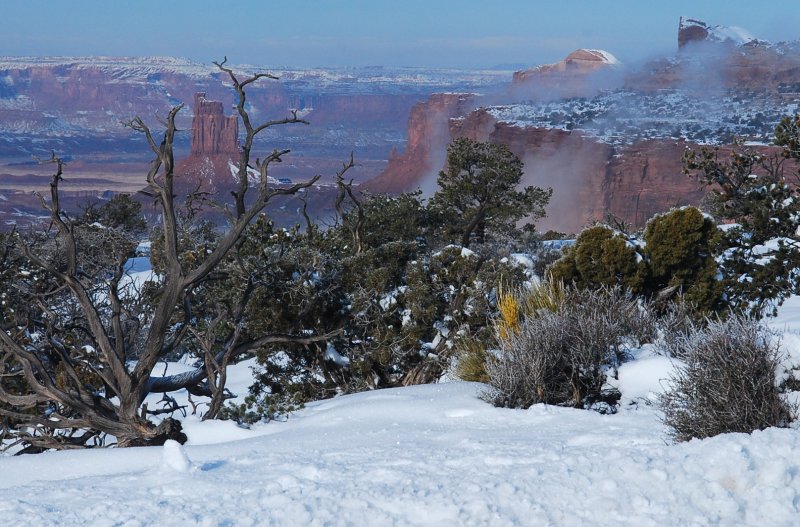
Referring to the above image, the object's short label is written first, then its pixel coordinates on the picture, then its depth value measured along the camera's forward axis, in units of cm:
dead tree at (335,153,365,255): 1280
